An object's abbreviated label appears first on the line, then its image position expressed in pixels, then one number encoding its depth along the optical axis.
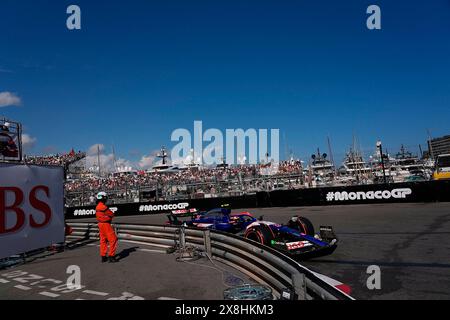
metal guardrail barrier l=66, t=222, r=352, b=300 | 4.12
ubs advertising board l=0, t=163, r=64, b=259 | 9.05
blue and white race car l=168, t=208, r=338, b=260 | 7.84
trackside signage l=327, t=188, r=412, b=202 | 19.50
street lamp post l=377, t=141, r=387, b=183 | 25.61
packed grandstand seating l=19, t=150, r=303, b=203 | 26.62
